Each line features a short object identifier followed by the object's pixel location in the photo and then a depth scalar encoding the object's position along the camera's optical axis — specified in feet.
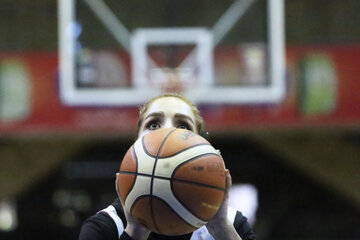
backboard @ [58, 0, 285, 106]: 52.90
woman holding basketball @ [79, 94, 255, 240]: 15.97
